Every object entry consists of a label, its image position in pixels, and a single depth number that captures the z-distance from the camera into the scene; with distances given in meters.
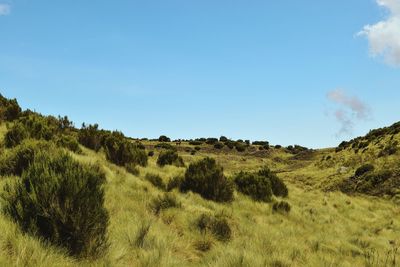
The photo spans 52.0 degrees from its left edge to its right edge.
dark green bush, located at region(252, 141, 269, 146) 69.50
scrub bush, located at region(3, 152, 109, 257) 6.05
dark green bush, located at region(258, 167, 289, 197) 21.38
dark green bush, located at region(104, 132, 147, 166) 17.31
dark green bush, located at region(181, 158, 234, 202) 15.53
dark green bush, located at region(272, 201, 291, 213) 16.17
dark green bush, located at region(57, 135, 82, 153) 16.22
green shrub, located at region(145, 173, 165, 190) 14.91
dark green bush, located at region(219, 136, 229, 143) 66.34
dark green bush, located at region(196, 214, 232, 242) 10.07
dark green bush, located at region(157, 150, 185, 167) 22.92
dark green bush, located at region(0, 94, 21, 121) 20.24
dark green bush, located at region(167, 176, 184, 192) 15.28
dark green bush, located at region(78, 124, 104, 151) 20.20
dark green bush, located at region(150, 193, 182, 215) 11.13
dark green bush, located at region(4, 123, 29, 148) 14.40
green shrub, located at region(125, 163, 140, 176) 16.04
